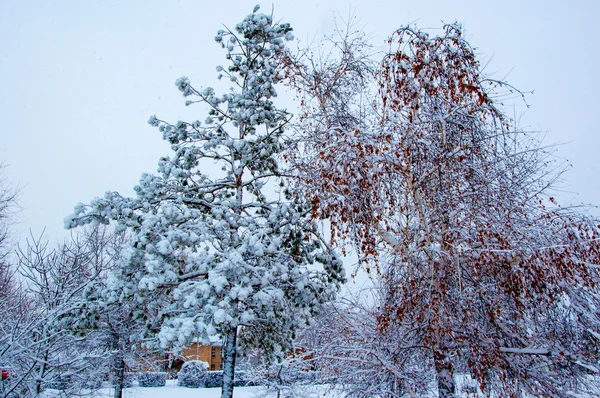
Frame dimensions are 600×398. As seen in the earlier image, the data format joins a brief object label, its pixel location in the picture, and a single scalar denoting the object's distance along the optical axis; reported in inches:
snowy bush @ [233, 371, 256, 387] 1100.2
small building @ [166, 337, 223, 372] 1605.6
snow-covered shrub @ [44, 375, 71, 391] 353.7
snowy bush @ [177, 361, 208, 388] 1056.2
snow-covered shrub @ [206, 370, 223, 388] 1068.4
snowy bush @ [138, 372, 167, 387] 1040.8
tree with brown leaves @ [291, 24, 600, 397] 219.9
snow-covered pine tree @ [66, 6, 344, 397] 301.1
